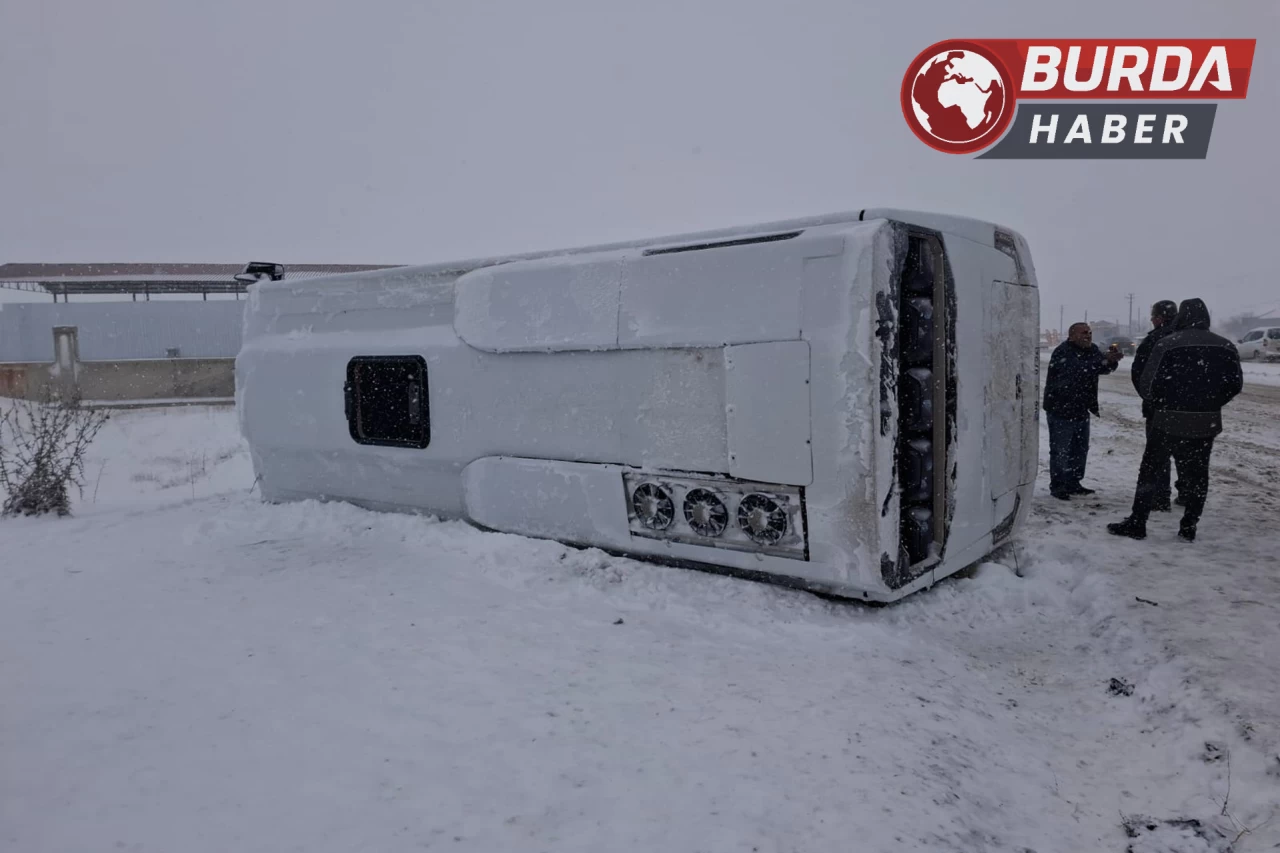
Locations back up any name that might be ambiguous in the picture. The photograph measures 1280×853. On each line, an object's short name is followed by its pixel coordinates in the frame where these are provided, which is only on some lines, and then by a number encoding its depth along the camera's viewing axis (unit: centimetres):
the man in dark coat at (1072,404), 658
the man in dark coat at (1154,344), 574
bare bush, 623
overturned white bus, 321
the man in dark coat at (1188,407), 496
